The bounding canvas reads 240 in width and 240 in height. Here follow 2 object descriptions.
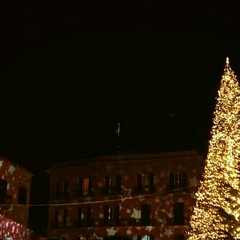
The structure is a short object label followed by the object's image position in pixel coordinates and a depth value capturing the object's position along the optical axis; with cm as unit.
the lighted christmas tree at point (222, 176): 1731
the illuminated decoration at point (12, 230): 2630
